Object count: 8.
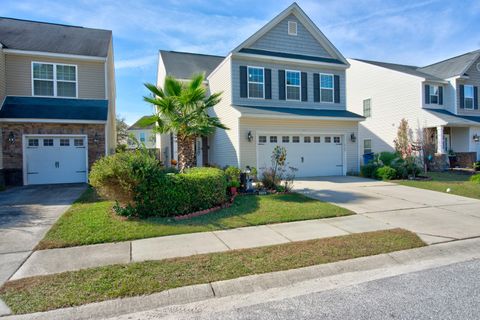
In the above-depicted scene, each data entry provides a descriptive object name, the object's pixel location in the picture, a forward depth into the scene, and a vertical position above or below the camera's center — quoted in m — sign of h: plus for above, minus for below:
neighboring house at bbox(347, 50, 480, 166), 19.72 +3.75
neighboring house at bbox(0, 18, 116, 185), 13.15 +2.61
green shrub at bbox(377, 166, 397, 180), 13.75 -0.80
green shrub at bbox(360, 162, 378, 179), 14.44 -0.73
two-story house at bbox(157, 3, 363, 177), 13.92 +2.90
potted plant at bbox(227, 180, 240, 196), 9.10 -0.87
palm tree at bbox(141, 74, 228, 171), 10.16 +1.58
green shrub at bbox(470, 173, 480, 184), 12.66 -1.09
